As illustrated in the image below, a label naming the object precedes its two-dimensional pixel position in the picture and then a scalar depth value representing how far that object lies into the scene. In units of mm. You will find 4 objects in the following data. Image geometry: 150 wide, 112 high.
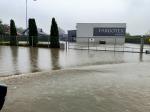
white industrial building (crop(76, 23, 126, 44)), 20591
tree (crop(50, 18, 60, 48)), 14808
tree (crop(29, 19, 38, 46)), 15682
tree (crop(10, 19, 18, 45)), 16531
